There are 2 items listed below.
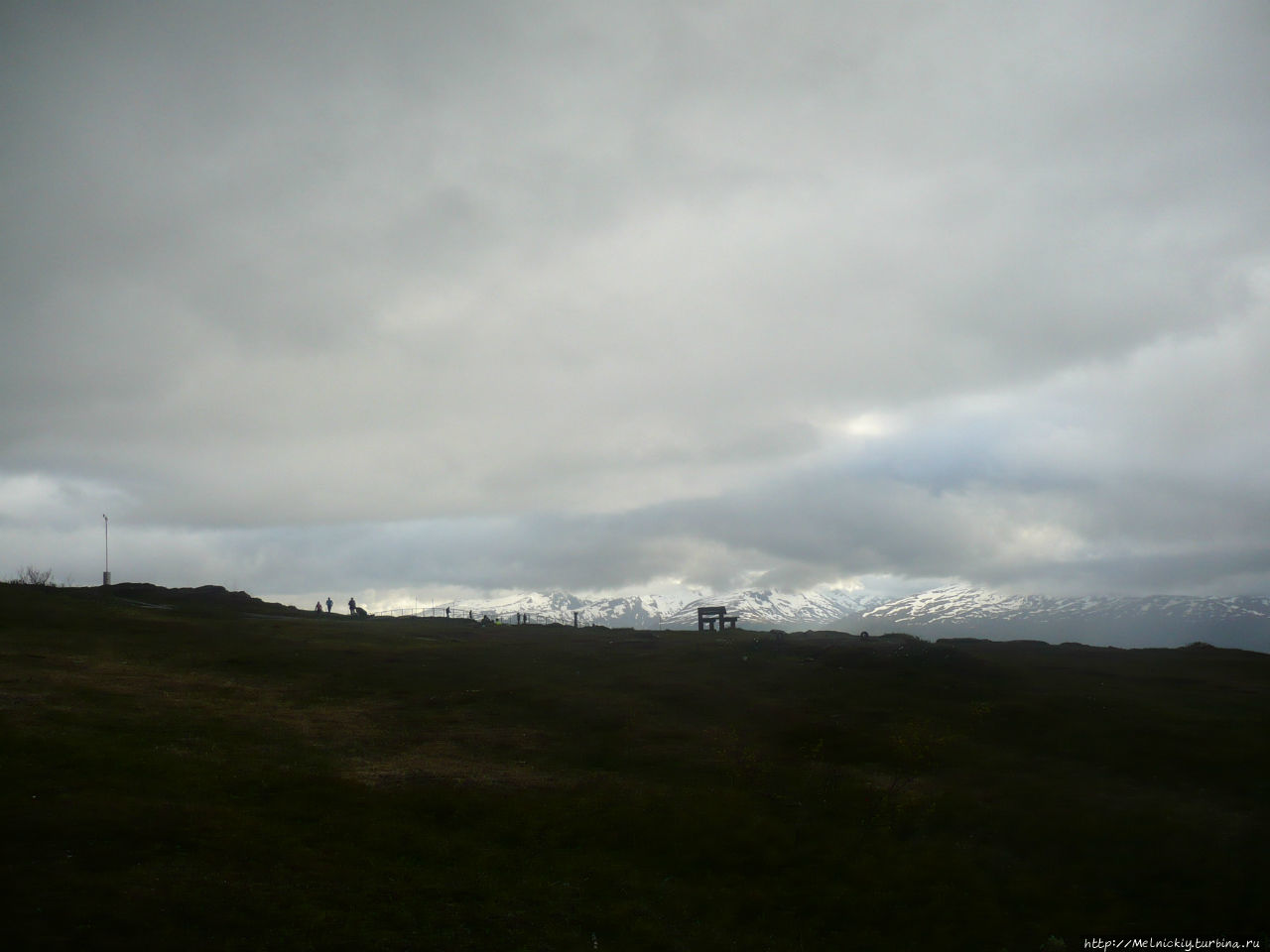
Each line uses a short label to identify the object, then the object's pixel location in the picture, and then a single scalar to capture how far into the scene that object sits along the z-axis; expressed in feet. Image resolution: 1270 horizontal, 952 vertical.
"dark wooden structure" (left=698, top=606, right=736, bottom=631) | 232.16
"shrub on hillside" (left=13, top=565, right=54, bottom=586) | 259.10
